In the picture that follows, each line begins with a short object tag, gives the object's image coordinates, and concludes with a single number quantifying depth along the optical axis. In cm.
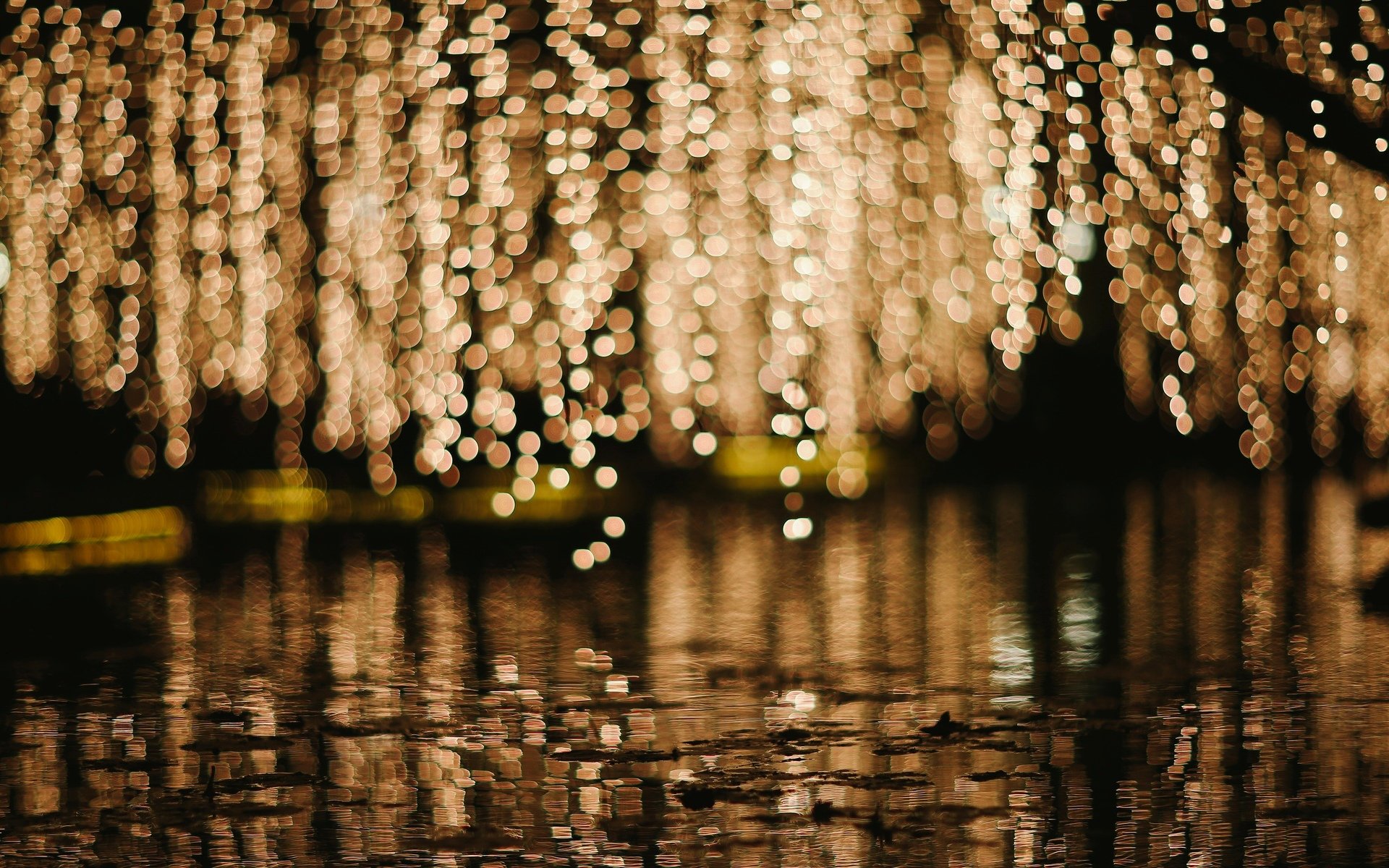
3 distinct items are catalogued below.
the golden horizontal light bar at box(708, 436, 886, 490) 3366
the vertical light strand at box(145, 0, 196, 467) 1558
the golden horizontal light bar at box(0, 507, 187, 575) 1675
